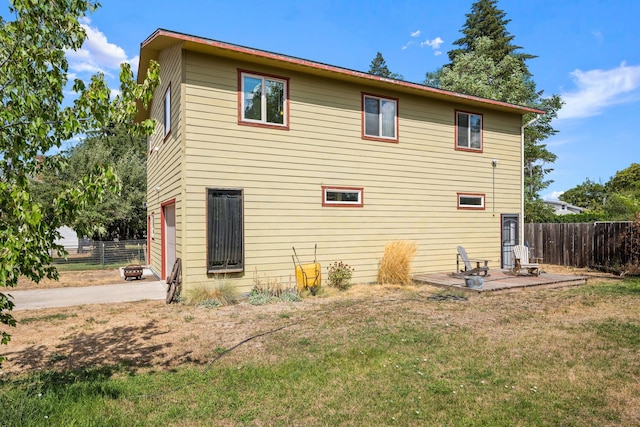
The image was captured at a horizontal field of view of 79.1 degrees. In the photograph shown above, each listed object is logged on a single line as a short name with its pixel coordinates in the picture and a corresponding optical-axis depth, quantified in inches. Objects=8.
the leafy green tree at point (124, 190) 735.1
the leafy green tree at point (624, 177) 1614.2
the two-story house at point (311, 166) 332.5
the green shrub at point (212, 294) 312.3
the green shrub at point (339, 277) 382.9
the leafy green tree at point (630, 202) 481.1
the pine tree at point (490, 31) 1288.1
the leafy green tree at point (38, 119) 110.7
